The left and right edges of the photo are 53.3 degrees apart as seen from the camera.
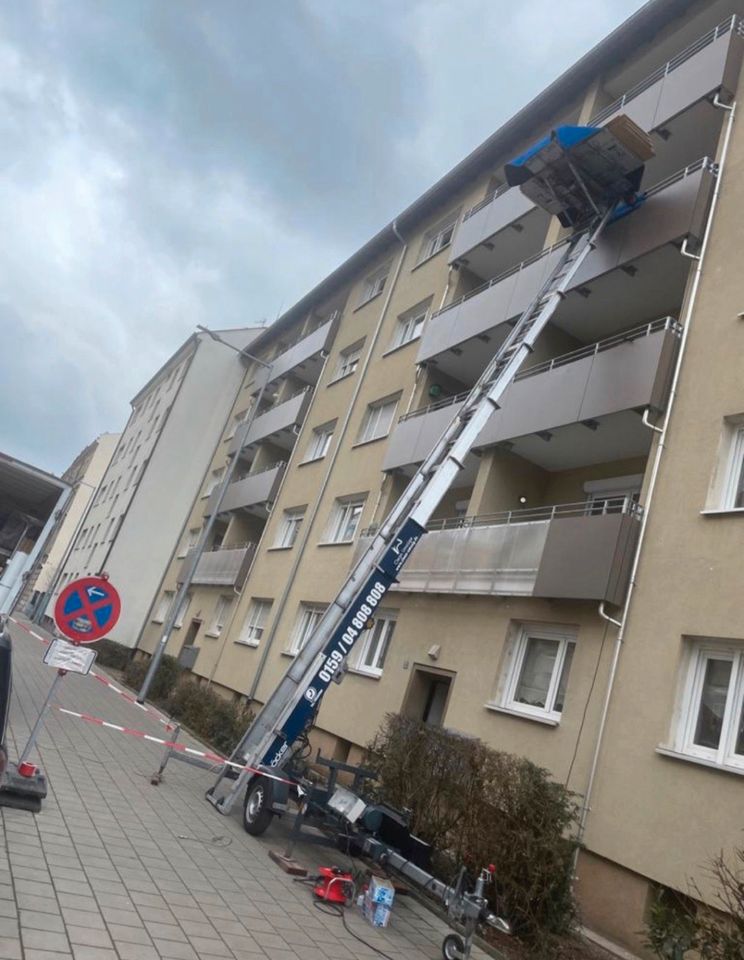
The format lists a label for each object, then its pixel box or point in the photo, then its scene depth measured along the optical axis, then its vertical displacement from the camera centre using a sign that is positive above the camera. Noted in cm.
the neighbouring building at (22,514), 959 +178
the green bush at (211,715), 1410 -87
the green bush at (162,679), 2026 -72
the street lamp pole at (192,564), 1922 +287
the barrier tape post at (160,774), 930 -140
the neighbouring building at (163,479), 3136 +722
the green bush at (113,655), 2755 -59
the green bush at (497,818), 655 -52
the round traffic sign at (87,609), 729 +18
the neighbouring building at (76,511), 5266 +809
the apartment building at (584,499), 779 +406
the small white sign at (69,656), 725 -30
